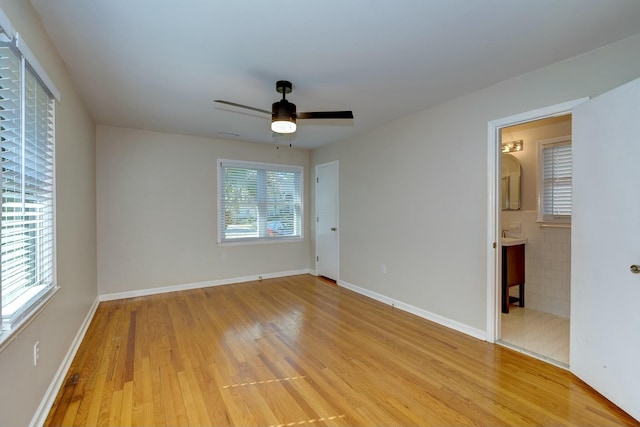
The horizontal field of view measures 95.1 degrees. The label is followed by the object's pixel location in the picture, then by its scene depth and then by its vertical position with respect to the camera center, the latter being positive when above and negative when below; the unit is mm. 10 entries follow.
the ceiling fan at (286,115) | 2523 +836
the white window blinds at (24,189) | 1448 +121
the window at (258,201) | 4964 +142
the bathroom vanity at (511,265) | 3445 -676
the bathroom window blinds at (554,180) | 3443 +356
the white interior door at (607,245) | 1794 -242
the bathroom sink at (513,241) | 3396 -372
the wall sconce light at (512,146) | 3824 +847
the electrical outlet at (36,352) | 1712 -855
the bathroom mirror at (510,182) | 3852 +370
